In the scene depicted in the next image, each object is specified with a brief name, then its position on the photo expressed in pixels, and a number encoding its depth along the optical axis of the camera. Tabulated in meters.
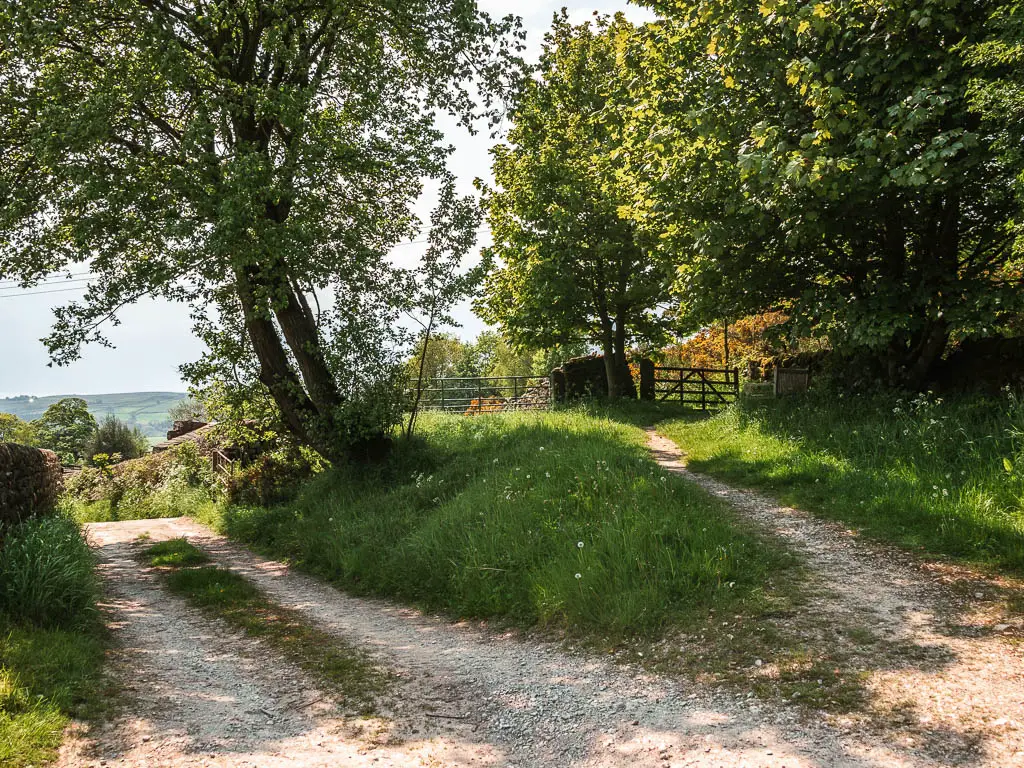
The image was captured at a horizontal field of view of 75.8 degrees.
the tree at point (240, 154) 9.61
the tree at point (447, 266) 12.44
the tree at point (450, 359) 59.81
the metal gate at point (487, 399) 26.09
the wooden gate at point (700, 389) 23.44
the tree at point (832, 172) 8.25
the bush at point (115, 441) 38.31
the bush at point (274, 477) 14.47
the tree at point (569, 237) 18.91
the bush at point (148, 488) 18.47
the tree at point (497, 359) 60.38
